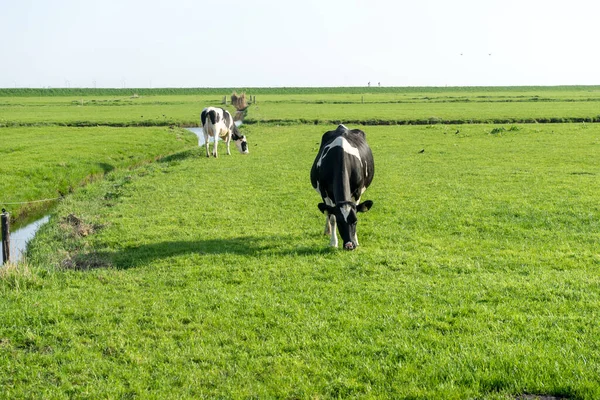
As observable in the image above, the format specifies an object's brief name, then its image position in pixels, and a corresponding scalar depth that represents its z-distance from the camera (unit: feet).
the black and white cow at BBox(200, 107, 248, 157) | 89.51
